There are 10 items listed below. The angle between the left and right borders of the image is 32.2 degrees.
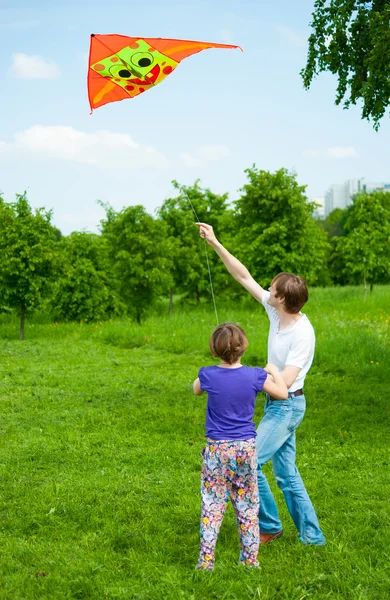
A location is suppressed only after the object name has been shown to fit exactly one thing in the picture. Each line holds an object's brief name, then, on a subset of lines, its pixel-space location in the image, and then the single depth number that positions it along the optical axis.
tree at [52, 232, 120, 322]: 25.95
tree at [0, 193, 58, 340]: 18.84
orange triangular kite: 6.75
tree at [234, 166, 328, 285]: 27.14
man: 4.56
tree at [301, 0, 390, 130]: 9.82
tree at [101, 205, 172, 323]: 21.66
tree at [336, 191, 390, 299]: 30.81
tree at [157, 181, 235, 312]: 28.78
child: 4.20
